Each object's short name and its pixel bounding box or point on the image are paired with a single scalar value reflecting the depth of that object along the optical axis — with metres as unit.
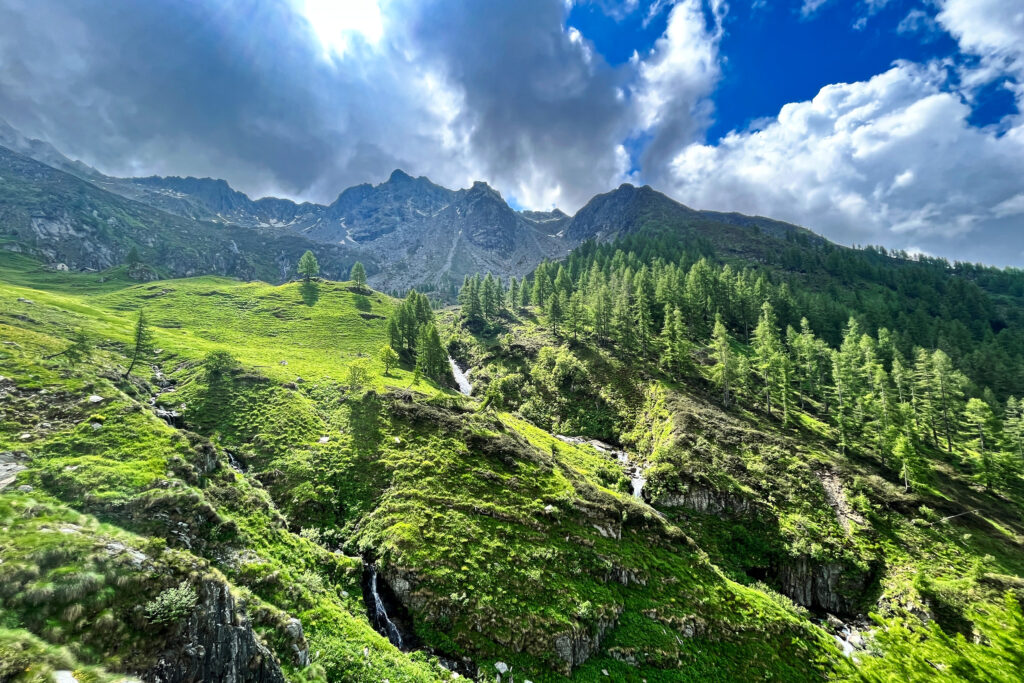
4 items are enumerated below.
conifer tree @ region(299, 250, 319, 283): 155.50
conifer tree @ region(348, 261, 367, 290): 161.12
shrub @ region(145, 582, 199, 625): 13.18
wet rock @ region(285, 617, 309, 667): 17.20
